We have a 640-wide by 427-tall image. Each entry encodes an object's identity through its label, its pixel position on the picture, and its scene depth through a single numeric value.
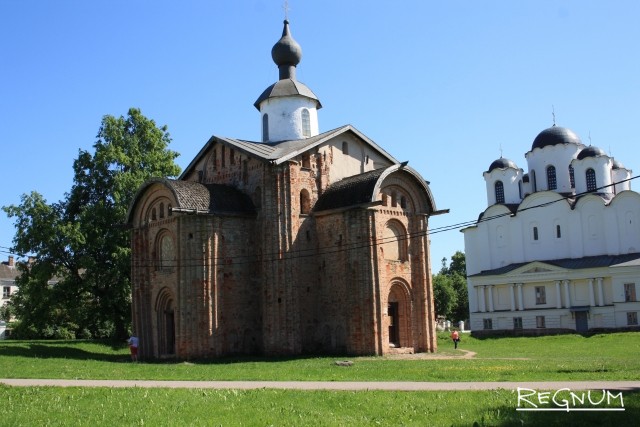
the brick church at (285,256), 28.88
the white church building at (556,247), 47.09
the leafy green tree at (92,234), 36.62
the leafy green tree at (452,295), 71.62
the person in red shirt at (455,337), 35.88
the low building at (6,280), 75.31
